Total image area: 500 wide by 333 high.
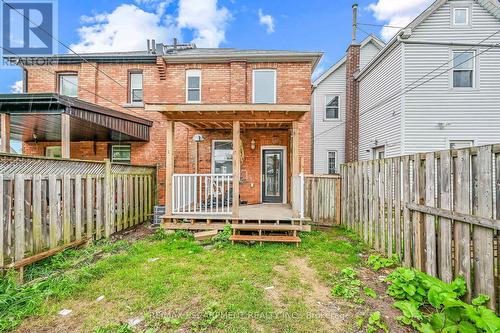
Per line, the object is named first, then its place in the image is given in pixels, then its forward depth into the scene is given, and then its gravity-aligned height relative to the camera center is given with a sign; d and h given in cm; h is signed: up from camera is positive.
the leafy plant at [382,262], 419 -169
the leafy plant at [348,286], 326 -175
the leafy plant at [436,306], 226 -154
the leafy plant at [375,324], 257 -173
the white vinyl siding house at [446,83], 897 +322
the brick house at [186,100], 918 +274
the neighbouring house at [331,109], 1335 +332
